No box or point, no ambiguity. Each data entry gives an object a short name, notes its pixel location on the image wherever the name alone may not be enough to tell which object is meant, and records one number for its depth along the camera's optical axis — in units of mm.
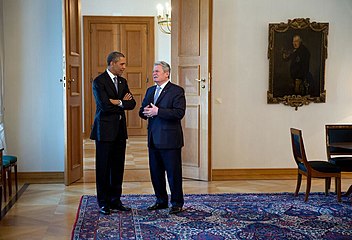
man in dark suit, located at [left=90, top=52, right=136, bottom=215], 4492
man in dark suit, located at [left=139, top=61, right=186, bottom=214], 4535
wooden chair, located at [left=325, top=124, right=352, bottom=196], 5465
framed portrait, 6648
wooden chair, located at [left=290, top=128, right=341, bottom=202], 5156
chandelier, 8609
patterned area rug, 4132
